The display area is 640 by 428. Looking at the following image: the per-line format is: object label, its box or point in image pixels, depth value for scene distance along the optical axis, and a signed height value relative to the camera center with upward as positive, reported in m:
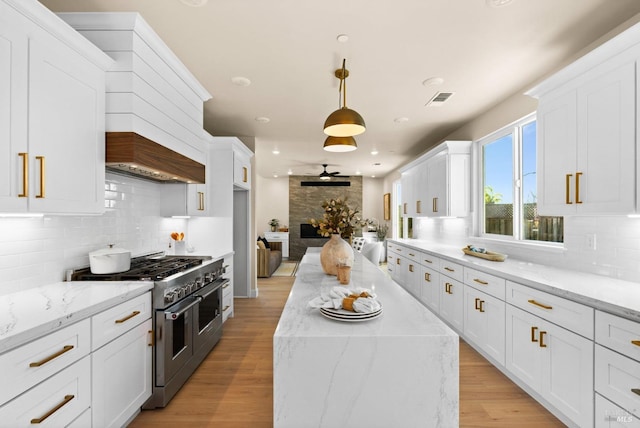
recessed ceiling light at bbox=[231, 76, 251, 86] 3.05 +1.34
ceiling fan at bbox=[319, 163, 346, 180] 7.96 +1.05
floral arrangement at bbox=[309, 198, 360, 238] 2.36 -0.02
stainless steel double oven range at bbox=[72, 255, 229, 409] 2.16 -0.77
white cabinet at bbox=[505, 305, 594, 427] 1.79 -0.97
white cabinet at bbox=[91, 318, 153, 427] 1.66 -0.96
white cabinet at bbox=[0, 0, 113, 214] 1.44 +0.53
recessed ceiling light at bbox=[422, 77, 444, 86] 3.04 +1.34
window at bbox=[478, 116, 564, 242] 3.29 +0.34
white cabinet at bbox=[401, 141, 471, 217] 4.42 +0.53
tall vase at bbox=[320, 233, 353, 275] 2.38 -0.30
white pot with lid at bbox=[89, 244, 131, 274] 2.17 -0.34
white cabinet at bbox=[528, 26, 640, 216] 1.81 +0.55
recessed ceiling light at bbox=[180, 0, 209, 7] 1.95 +1.34
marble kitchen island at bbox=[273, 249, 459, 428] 1.18 -0.63
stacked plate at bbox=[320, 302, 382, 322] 1.36 -0.44
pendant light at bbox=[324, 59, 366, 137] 2.26 +0.67
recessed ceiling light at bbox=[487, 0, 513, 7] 1.94 +1.34
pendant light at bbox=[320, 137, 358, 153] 2.79 +0.64
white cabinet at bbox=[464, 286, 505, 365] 2.62 -0.98
